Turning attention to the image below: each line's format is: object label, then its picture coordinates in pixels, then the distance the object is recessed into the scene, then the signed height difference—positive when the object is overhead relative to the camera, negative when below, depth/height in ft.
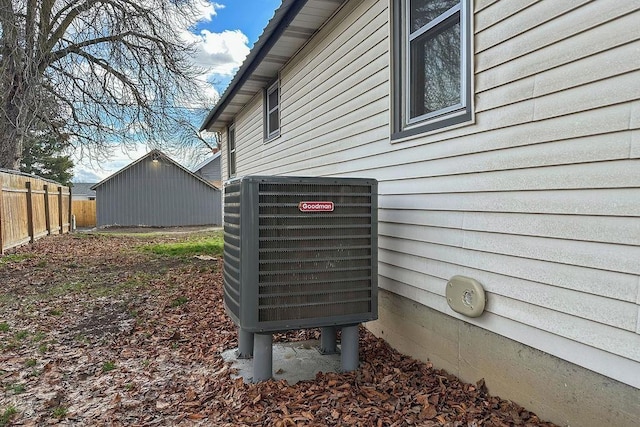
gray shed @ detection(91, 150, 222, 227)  83.92 -0.12
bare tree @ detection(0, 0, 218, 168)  35.09 +11.04
